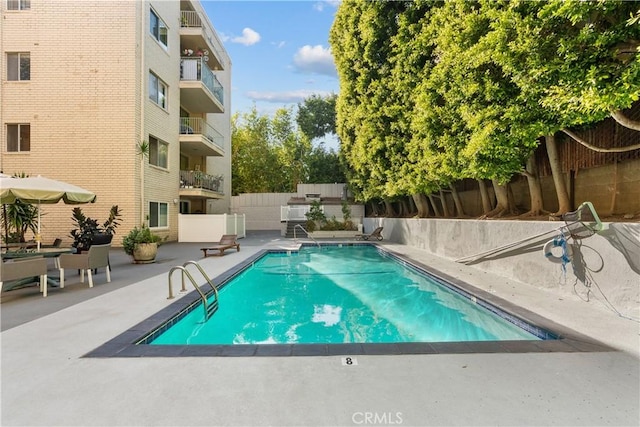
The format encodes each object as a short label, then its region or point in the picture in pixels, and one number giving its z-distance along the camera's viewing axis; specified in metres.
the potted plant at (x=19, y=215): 8.65
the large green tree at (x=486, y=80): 4.51
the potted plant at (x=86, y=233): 8.58
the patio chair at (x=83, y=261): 6.38
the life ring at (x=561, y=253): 5.55
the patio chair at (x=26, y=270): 5.14
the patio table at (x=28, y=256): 5.94
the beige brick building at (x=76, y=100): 13.11
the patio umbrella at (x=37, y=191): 6.27
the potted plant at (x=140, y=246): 9.61
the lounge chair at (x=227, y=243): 11.52
